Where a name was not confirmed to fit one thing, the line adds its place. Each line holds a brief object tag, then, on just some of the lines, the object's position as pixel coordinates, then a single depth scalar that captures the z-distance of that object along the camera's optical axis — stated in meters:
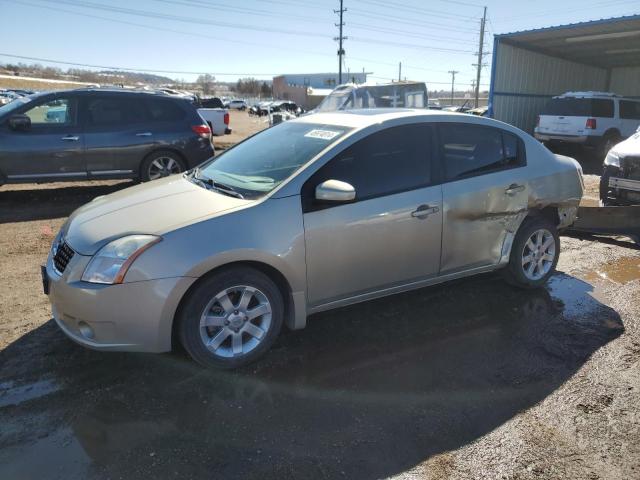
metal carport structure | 17.19
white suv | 15.20
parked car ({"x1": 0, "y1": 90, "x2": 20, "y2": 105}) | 32.59
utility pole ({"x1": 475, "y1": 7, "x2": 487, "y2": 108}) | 59.38
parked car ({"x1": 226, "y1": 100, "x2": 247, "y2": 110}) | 71.09
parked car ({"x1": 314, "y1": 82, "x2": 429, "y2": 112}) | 18.41
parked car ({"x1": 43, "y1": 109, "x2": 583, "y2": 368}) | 3.06
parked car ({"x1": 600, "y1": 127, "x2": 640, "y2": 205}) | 7.12
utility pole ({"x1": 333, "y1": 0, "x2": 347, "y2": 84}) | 56.72
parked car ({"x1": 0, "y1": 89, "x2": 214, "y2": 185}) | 7.69
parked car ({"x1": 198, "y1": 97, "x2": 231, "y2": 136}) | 16.67
